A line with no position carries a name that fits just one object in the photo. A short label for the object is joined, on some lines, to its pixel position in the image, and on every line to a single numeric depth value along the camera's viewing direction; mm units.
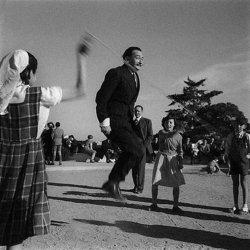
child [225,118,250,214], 4623
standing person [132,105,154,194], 5511
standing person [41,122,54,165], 10808
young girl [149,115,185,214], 4572
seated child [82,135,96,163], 13420
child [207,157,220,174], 9872
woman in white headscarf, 1955
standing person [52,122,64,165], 10595
